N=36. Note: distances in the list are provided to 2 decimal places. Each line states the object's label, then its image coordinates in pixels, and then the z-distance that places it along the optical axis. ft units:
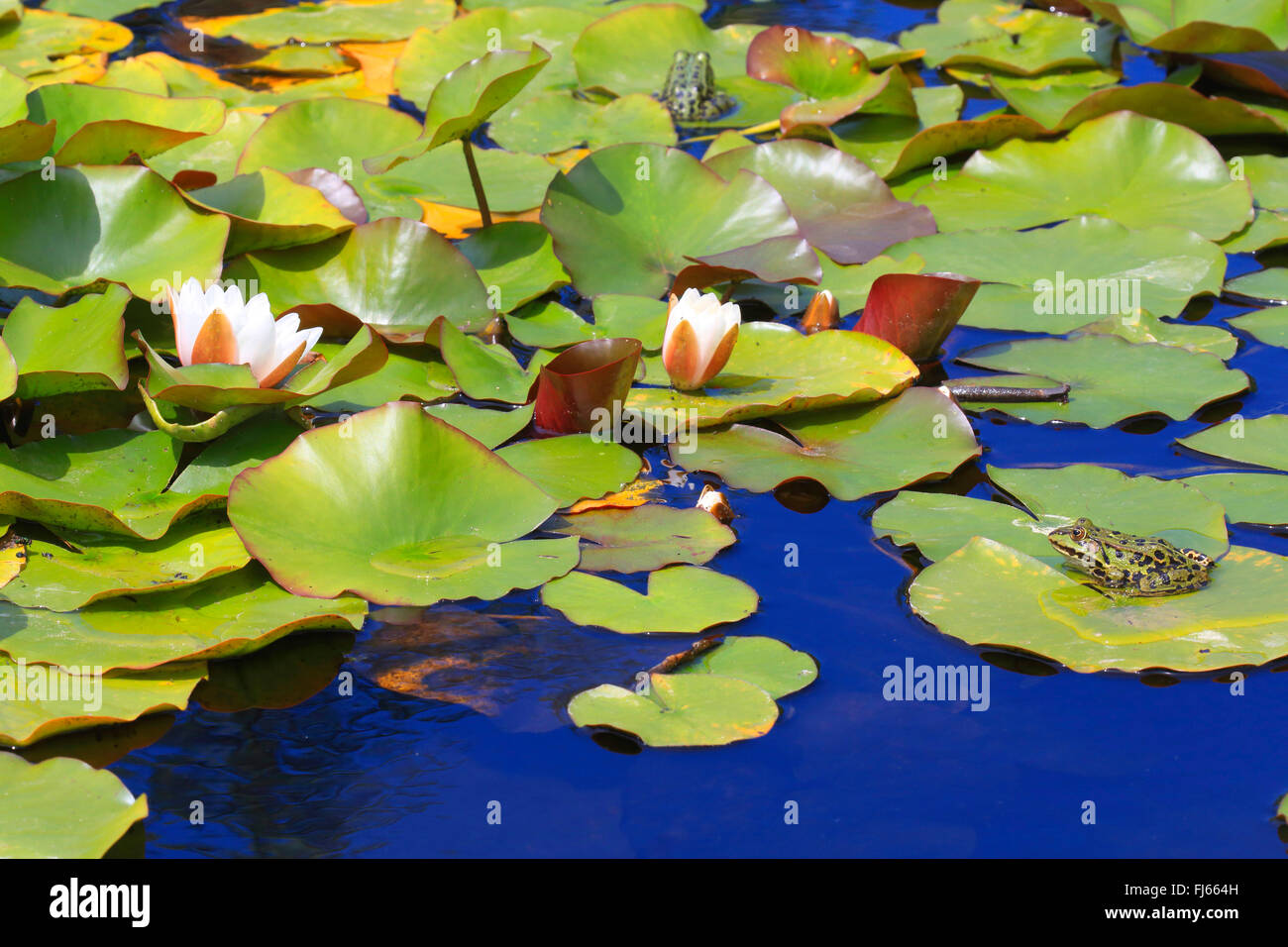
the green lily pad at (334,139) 13.73
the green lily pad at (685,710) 7.31
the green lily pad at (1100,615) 7.82
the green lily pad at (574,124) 16.21
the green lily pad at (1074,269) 12.32
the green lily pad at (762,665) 7.79
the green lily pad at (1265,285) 12.61
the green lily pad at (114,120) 11.31
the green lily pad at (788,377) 10.46
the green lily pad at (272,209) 11.41
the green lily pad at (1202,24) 16.55
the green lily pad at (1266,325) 11.89
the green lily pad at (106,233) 10.69
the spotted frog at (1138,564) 8.19
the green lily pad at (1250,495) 9.31
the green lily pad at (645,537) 8.97
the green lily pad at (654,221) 12.37
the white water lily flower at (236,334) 9.01
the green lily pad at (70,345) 9.37
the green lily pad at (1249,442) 10.03
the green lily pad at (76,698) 7.05
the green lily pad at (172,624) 7.58
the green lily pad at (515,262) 12.45
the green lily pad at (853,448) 9.86
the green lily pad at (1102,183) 14.03
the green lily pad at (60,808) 6.32
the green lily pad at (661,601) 8.29
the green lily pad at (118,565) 8.02
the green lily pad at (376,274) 11.60
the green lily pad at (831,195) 13.52
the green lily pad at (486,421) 10.07
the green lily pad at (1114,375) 10.75
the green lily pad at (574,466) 9.64
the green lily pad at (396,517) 8.33
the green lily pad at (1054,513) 8.98
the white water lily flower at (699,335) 10.43
